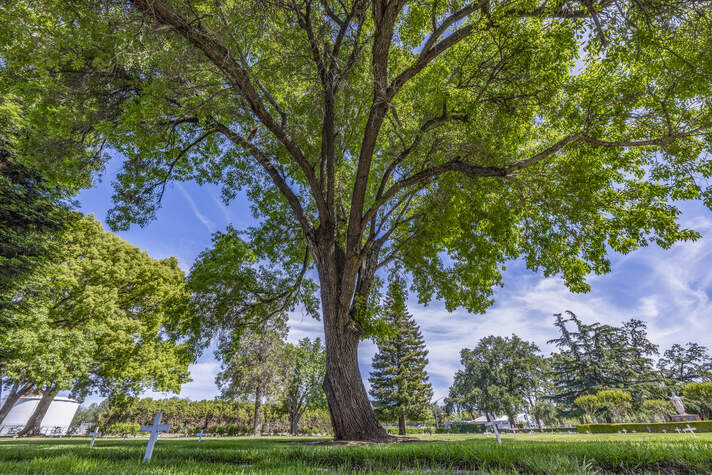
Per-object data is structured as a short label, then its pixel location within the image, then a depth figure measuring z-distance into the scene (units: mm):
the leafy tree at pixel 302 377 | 29078
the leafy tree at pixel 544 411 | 39812
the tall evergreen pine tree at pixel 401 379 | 25219
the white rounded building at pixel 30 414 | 25875
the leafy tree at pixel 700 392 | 24570
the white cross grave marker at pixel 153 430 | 3738
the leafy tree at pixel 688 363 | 47219
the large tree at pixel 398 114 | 5000
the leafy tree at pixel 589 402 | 28312
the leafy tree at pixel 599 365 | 35188
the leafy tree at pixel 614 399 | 27266
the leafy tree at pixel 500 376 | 40812
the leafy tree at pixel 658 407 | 29281
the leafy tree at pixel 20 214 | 9172
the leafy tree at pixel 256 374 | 26258
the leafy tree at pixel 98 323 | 11625
